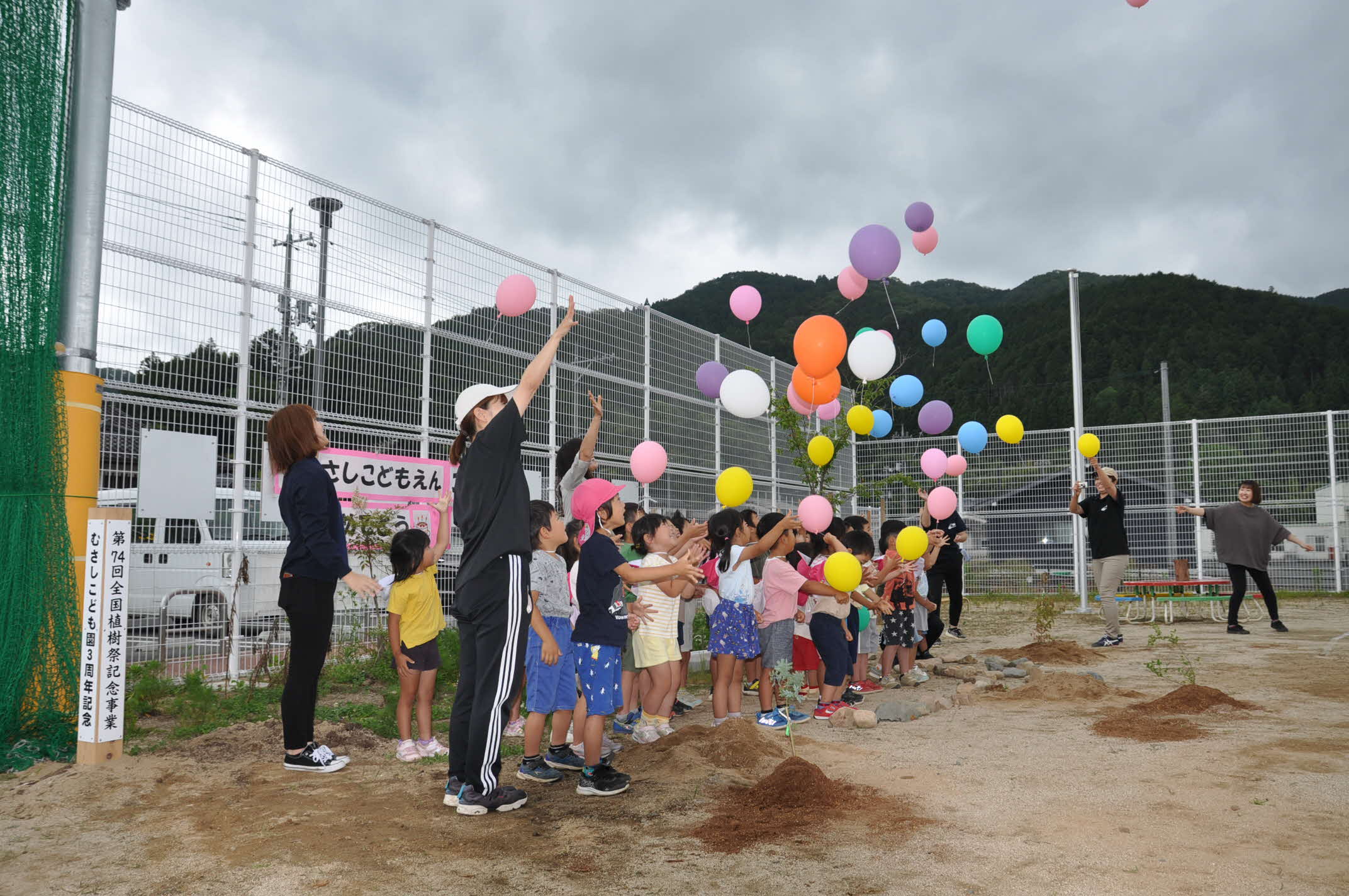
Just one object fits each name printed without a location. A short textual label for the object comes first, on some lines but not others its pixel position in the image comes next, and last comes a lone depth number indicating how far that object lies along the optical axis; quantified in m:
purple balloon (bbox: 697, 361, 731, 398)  8.25
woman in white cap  3.61
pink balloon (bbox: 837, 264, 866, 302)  7.85
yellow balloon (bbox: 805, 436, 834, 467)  7.36
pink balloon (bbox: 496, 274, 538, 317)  6.34
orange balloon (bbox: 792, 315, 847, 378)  6.29
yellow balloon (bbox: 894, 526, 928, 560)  6.32
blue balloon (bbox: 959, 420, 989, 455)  9.88
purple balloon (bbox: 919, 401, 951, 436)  9.45
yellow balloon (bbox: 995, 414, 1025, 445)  9.74
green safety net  4.50
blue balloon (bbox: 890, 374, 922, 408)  8.42
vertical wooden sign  4.20
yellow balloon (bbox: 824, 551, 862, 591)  5.30
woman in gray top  10.20
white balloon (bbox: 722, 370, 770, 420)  6.95
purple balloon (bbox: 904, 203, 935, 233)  8.16
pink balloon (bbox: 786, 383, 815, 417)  7.45
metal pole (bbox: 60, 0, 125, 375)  4.83
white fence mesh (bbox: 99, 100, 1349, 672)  5.43
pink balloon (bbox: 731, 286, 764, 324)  8.02
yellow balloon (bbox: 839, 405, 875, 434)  8.07
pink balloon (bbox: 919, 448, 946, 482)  8.90
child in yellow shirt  4.68
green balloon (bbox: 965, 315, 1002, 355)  8.29
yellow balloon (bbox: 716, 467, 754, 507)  5.71
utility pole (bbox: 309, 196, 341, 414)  6.29
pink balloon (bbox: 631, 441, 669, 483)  6.52
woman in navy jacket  4.29
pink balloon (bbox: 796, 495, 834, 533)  5.79
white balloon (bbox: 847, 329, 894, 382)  7.03
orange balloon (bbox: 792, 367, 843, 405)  6.82
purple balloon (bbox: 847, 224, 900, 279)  6.75
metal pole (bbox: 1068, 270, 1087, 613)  13.16
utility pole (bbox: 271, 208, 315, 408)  6.09
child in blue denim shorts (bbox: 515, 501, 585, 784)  4.21
